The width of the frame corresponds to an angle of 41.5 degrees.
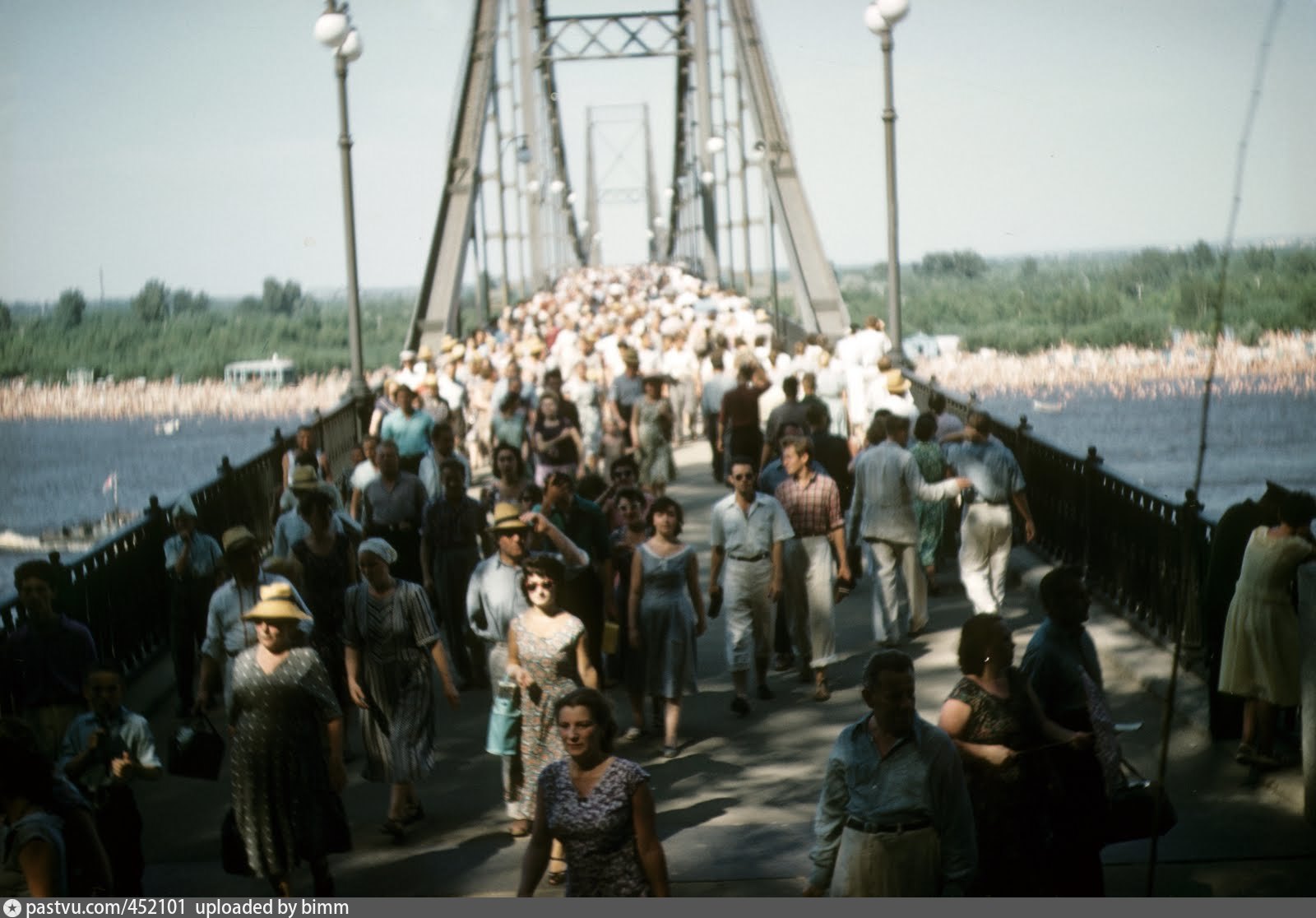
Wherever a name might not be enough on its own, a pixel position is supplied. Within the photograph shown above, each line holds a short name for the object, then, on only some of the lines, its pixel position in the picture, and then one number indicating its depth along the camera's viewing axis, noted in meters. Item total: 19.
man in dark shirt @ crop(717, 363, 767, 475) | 14.30
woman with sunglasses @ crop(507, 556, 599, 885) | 6.80
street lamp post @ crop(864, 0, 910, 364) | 16.77
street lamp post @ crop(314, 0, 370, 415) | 16.44
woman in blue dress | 8.45
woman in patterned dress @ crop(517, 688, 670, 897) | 4.58
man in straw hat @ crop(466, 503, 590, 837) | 7.52
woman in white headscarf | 7.19
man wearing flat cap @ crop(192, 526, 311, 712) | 7.04
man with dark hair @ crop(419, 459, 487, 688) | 9.70
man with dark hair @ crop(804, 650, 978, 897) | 4.61
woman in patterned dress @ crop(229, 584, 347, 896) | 6.06
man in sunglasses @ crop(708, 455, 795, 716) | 9.12
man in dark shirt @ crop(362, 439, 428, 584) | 10.44
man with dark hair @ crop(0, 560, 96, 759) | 6.82
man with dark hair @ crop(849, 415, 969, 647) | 10.33
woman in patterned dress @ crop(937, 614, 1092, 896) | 5.02
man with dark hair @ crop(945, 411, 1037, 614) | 10.30
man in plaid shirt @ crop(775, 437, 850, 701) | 9.52
